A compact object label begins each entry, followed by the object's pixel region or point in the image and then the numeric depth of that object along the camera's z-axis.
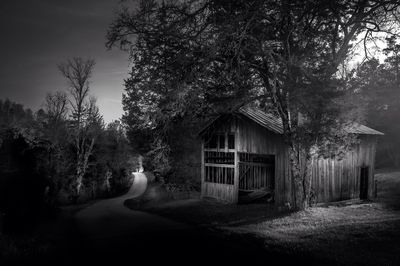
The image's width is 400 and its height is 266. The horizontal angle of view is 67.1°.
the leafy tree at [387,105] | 33.91
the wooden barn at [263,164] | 17.97
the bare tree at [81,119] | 34.09
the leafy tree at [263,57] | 12.00
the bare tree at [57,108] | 35.23
